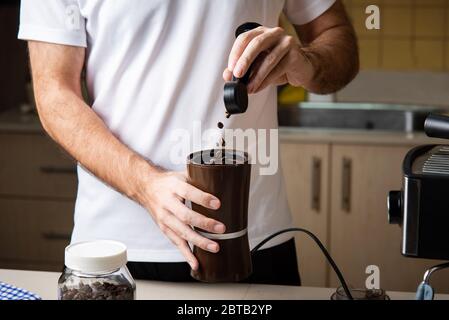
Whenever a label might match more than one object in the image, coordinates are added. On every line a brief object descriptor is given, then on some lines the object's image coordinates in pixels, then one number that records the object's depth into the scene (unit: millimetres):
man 1803
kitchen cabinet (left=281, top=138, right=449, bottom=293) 3216
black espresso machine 1266
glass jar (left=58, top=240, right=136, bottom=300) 1342
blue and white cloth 1561
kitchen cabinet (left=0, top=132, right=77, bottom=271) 3495
